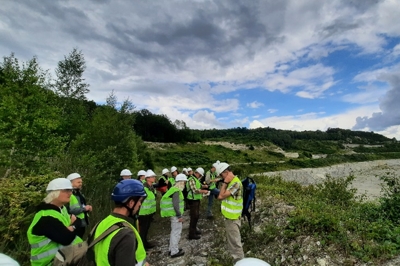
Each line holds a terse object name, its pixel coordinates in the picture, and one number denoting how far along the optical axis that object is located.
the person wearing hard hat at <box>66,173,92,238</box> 4.86
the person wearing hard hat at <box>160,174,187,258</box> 6.52
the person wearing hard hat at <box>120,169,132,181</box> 7.79
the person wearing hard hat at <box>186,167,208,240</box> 7.80
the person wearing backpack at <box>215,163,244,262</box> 5.24
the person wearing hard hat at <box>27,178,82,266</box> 2.81
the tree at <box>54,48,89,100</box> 18.55
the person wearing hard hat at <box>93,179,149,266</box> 2.17
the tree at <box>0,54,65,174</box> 8.46
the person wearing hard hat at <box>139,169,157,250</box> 6.90
